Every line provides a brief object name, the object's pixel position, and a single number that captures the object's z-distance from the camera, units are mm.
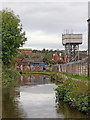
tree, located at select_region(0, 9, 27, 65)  28653
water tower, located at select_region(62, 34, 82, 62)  77625
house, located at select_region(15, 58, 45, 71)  117062
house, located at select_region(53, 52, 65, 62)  127525
